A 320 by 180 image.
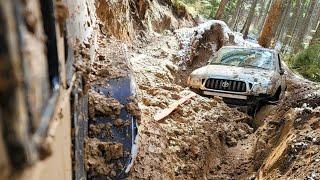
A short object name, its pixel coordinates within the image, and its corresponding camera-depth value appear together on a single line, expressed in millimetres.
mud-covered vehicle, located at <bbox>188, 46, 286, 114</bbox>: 5508
